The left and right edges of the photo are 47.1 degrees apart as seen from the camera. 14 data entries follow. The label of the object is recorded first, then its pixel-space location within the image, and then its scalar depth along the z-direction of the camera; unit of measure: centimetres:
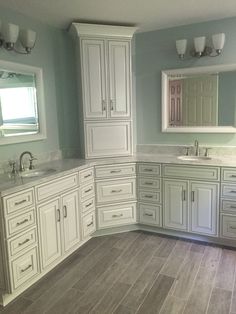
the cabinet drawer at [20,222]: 199
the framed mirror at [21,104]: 259
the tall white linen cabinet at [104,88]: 301
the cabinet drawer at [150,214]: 310
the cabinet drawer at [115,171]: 303
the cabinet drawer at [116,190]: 306
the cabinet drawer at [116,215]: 309
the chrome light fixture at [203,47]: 288
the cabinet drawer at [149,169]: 302
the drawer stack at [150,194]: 305
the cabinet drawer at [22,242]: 201
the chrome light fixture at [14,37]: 244
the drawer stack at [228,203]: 268
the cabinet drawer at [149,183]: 305
